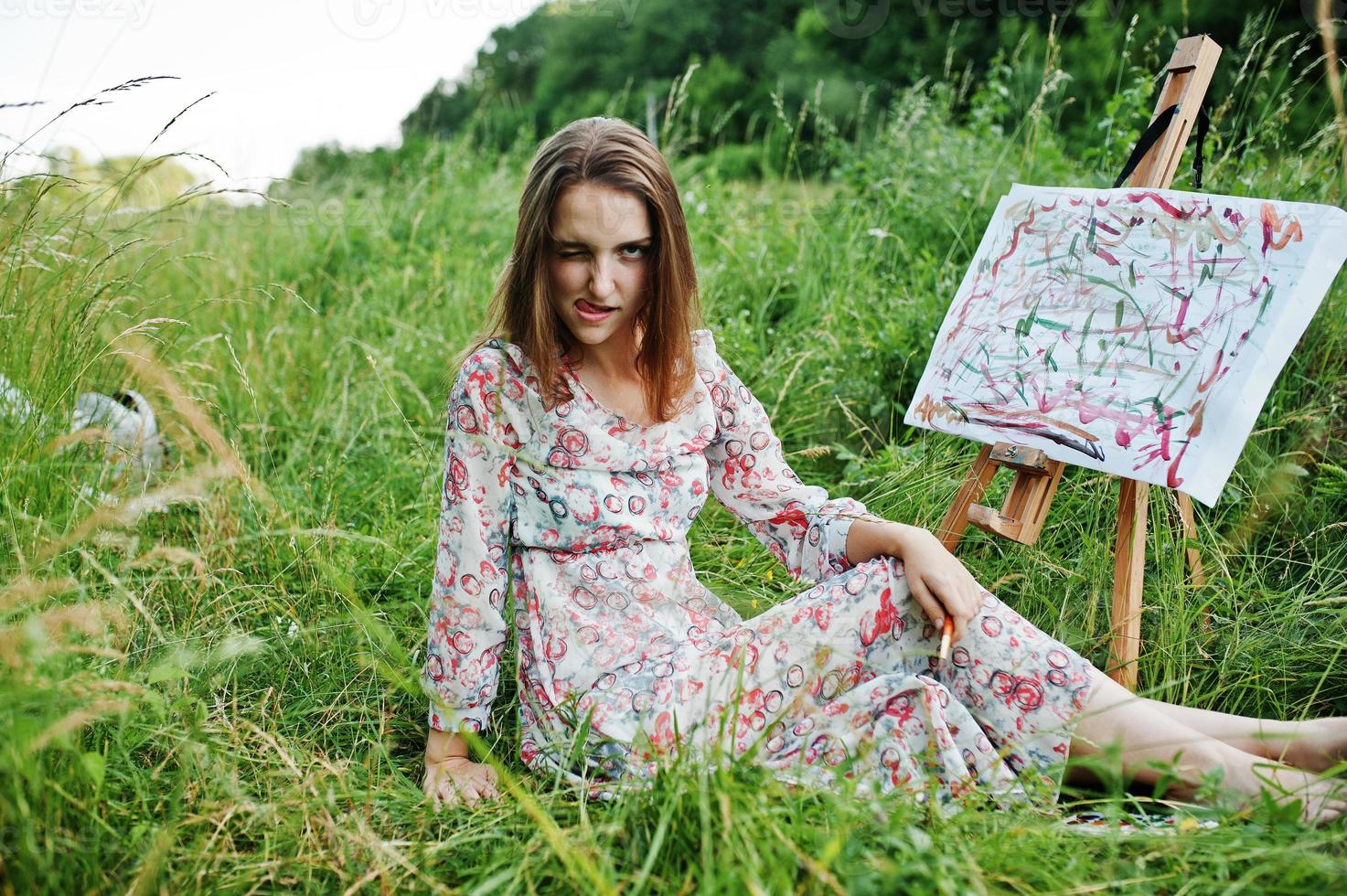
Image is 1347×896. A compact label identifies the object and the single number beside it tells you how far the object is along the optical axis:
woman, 1.42
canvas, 1.63
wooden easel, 1.73
